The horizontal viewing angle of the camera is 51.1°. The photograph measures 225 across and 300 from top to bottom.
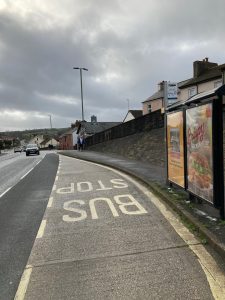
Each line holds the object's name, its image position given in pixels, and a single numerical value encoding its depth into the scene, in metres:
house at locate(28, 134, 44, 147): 99.13
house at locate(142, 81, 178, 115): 33.46
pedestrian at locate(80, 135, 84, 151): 31.16
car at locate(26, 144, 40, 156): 31.01
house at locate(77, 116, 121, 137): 48.24
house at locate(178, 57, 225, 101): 22.81
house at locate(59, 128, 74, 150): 59.68
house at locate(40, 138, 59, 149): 92.22
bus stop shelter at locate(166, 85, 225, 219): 3.93
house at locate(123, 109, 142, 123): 41.98
